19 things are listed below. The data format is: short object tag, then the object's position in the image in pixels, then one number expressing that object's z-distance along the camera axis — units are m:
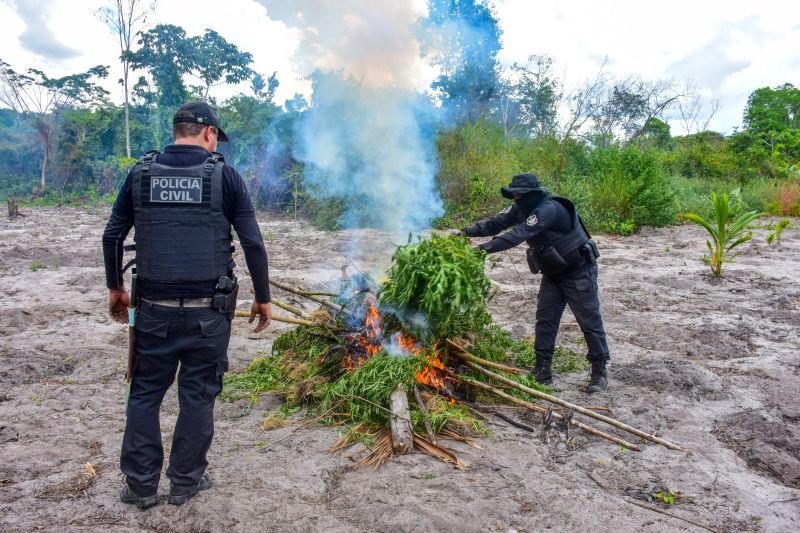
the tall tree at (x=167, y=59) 28.17
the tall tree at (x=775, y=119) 24.95
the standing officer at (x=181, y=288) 2.91
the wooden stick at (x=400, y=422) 3.54
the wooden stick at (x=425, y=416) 3.62
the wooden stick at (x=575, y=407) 3.80
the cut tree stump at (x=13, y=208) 19.20
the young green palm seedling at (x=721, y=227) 9.19
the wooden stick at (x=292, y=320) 4.70
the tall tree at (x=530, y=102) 21.42
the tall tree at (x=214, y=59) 26.98
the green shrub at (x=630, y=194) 14.76
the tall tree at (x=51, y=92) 31.50
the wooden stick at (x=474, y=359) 4.29
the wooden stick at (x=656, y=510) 2.90
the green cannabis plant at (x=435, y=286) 3.87
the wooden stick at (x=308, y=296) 4.88
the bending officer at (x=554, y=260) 4.78
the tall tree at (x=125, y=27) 26.52
